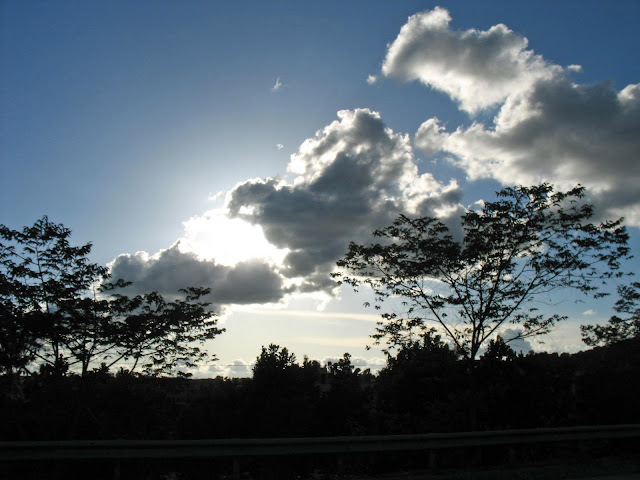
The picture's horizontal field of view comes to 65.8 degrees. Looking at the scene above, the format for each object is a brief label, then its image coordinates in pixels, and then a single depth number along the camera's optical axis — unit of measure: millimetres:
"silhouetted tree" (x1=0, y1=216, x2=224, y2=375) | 14727
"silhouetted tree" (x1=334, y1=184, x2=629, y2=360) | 18188
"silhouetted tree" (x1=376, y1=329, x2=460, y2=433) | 17531
